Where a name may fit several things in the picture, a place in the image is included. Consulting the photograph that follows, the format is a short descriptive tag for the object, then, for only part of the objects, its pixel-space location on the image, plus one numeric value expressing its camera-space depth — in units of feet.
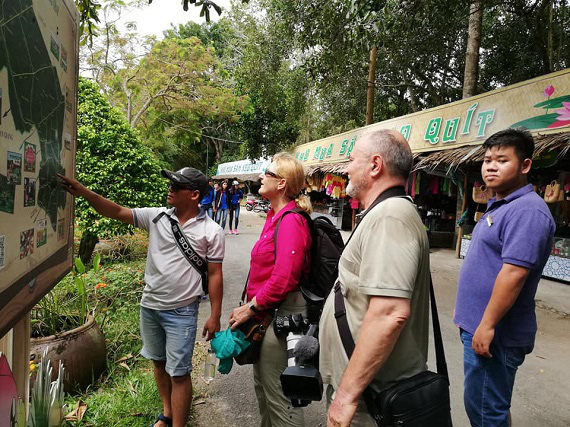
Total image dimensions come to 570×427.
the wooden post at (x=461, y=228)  28.81
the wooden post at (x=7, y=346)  5.83
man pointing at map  7.52
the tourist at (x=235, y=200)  37.42
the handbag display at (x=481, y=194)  25.09
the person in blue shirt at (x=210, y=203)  31.06
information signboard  3.52
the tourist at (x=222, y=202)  36.76
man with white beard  4.15
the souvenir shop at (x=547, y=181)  18.24
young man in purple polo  5.58
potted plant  8.77
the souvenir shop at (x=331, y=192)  39.86
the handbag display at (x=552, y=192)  20.72
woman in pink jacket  6.36
